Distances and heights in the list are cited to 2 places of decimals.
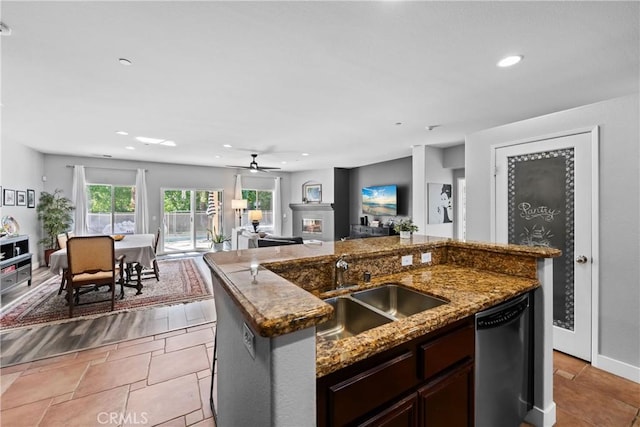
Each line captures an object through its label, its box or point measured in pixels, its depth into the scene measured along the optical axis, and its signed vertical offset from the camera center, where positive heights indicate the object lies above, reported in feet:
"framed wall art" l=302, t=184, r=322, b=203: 28.37 +2.01
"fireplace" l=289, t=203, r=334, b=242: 27.48 -0.95
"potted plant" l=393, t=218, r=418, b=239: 8.10 -0.50
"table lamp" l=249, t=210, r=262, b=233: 22.74 -0.36
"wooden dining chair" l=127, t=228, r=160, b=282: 14.95 -3.75
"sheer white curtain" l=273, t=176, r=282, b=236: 30.04 +0.51
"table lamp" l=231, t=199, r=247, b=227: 25.48 +0.73
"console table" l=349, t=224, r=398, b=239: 21.87 -1.66
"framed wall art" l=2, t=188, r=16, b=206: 14.80 +0.84
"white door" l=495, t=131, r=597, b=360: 8.25 -0.10
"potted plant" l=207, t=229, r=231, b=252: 24.06 -2.48
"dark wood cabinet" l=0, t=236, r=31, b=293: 12.14 -2.36
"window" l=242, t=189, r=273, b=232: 29.07 +0.85
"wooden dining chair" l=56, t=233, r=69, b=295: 12.96 -1.56
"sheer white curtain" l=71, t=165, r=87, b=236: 20.93 +1.01
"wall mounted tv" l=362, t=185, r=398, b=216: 21.91 +0.96
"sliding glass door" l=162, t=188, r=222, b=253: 25.08 -0.58
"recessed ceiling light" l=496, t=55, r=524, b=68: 6.79 +3.84
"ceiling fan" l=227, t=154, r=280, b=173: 19.58 +3.28
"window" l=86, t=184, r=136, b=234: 22.08 +0.25
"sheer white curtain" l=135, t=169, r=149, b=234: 23.11 +0.67
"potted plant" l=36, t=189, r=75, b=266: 18.97 -0.43
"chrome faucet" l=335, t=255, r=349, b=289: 5.45 -1.26
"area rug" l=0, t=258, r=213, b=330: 10.78 -4.08
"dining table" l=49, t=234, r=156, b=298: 11.49 -2.03
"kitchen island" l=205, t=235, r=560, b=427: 2.52 -1.47
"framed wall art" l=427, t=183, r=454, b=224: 17.15 +0.53
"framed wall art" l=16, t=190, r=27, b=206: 16.30 +0.87
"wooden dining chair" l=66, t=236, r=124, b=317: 10.71 -2.06
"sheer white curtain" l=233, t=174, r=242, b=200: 27.40 +2.19
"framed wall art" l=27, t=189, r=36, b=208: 17.69 +0.92
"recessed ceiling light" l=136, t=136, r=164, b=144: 14.97 +4.12
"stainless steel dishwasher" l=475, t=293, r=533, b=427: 4.67 -2.84
